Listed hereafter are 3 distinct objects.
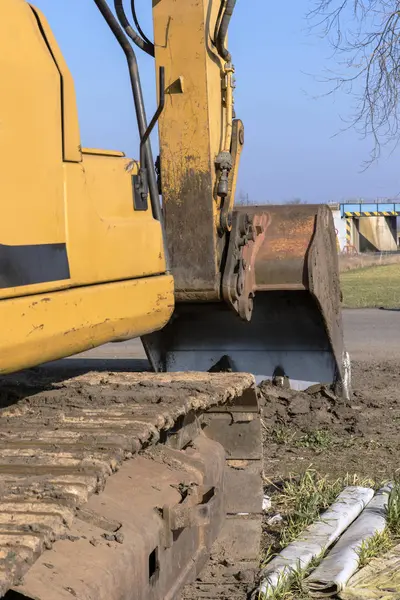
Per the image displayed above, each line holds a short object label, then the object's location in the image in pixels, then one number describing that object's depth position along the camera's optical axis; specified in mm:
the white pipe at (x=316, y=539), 3980
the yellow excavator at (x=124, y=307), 2756
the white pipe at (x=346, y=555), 3957
